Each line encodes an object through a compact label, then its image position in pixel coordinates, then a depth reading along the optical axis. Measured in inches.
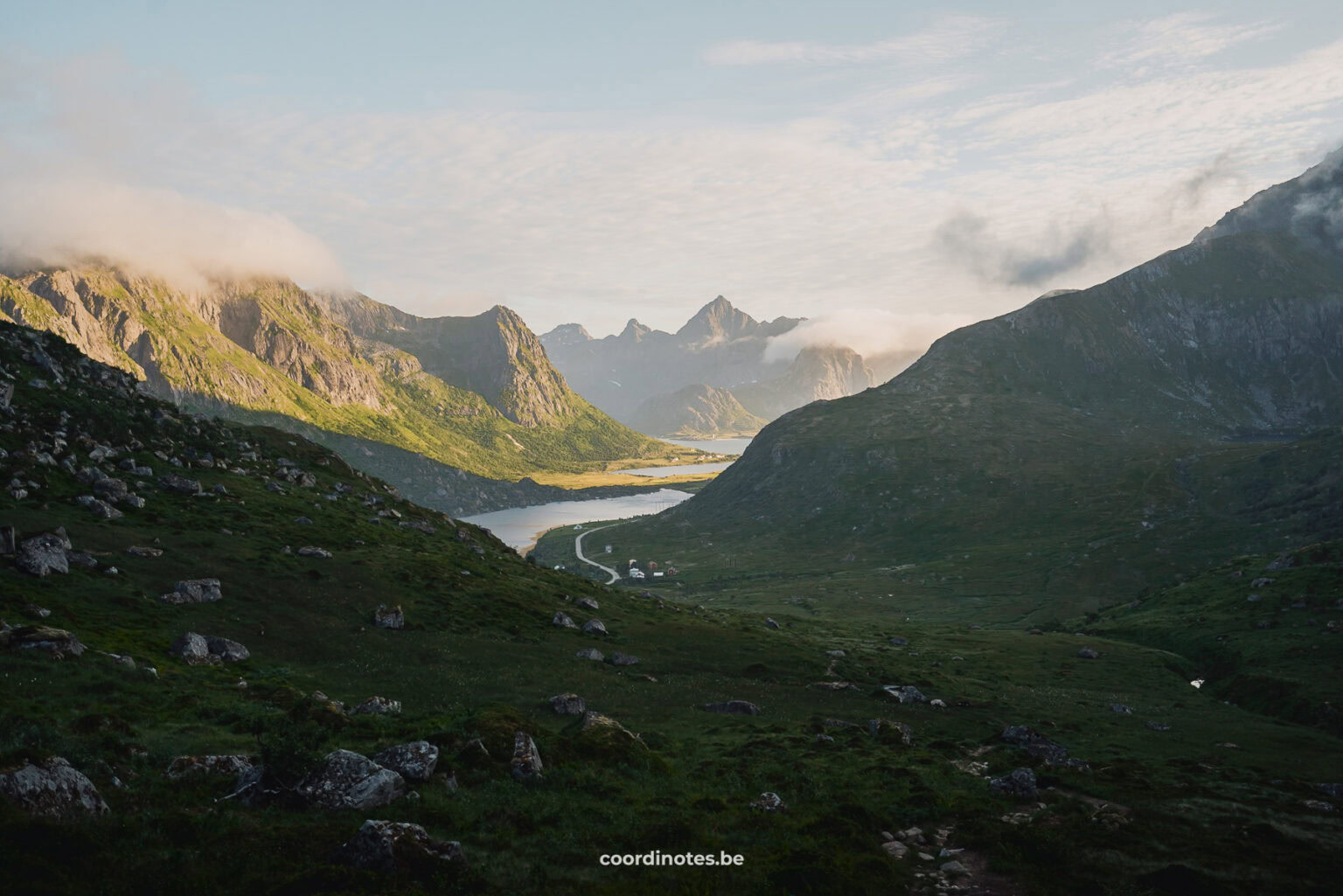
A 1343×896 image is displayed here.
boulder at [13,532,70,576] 2087.8
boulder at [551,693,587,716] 2097.7
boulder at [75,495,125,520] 2738.7
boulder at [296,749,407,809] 1094.4
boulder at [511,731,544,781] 1393.9
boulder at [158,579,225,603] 2292.1
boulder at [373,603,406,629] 2655.0
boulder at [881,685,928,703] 2920.8
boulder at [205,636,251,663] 2025.1
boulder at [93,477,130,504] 2893.7
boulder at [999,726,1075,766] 2148.1
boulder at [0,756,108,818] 860.0
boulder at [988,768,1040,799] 1731.1
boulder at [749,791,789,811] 1454.2
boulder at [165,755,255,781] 1127.6
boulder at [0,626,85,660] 1541.6
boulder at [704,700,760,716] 2454.5
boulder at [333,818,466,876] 901.2
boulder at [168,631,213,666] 1904.5
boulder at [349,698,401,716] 1717.5
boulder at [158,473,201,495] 3344.0
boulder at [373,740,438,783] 1254.3
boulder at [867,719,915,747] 2295.2
